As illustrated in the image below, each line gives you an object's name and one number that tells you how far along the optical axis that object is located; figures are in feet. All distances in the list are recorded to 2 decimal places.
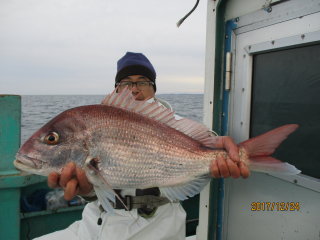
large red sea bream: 1.91
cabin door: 2.00
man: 2.03
